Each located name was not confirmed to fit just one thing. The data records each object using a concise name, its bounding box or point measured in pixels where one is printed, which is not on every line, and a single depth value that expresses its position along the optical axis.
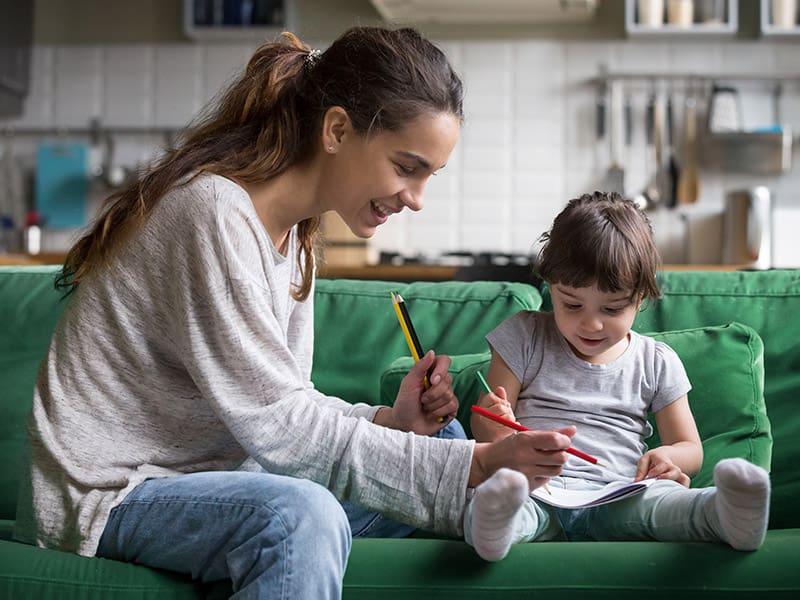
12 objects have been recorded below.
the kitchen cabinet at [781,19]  4.30
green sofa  1.36
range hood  4.38
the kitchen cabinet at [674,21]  4.30
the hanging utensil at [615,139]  4.55
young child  1.58
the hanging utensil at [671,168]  4.49
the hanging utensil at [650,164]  4.49
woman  1.34
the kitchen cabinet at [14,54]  4.63
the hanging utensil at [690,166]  4.51
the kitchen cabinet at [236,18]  4.67
